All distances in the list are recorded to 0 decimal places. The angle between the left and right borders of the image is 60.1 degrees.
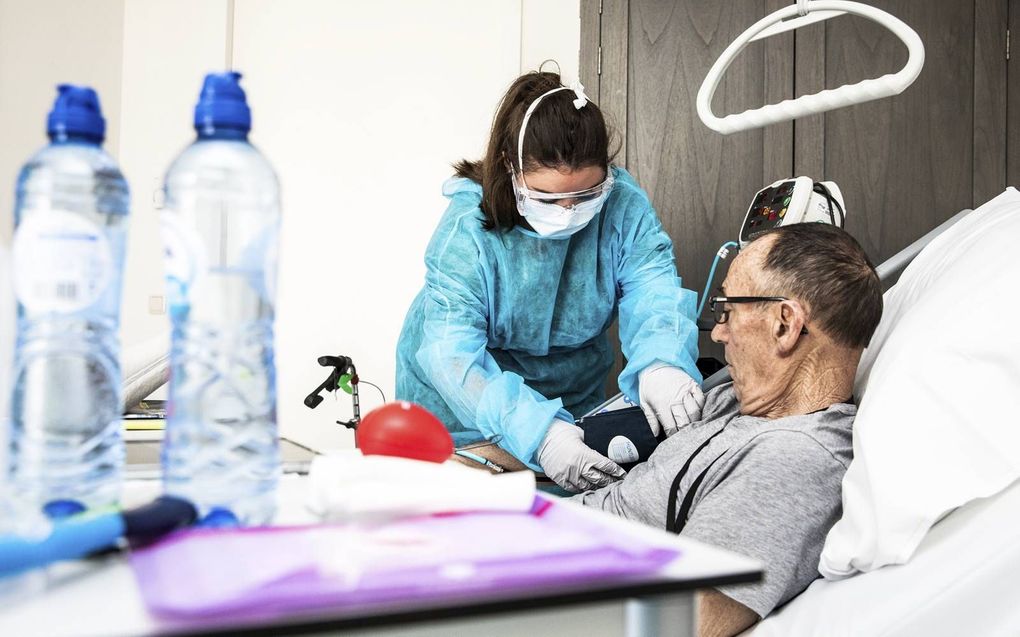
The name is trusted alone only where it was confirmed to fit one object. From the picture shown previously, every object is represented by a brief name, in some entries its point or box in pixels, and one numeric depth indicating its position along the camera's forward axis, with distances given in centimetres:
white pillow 107
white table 41
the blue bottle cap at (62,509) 53
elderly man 113
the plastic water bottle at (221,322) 59
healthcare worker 175
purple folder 42
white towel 58
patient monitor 180
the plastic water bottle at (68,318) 55
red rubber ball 78
